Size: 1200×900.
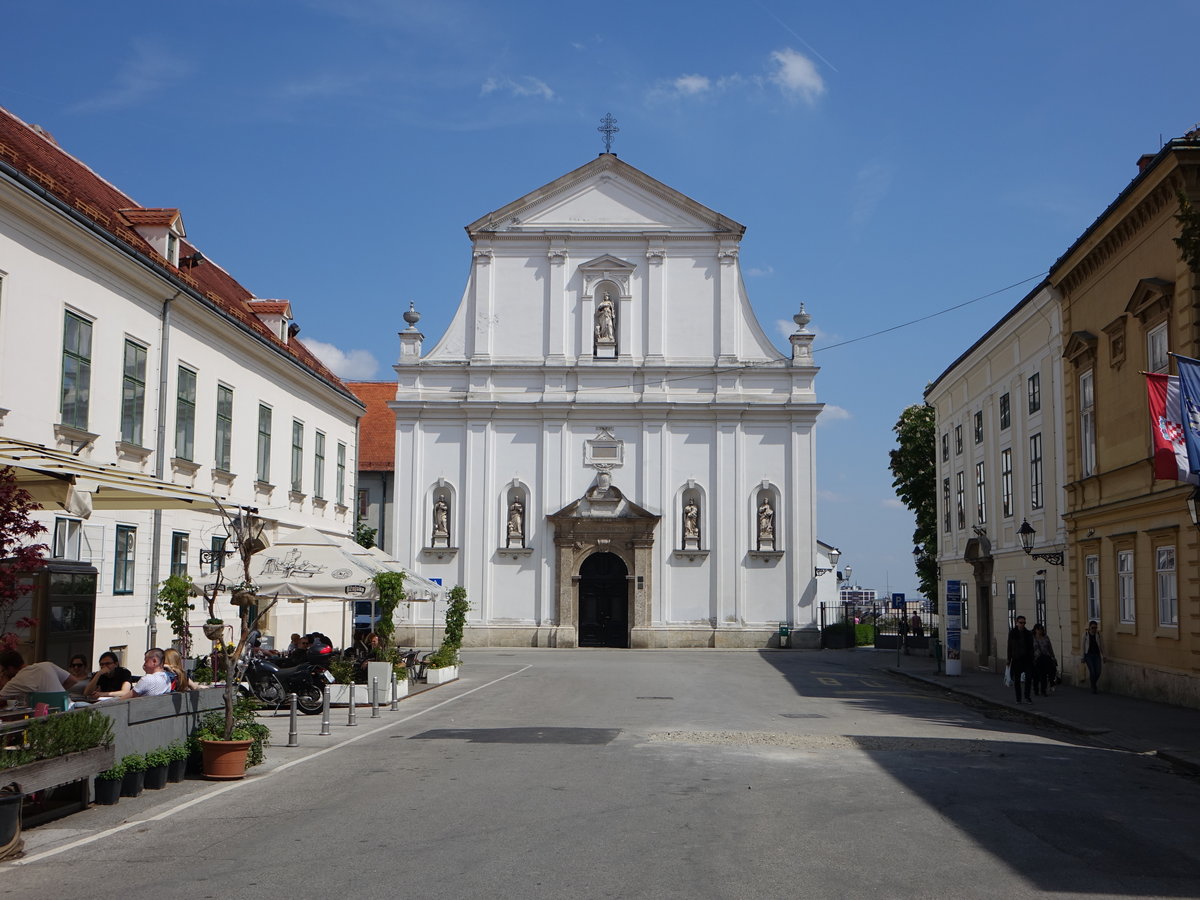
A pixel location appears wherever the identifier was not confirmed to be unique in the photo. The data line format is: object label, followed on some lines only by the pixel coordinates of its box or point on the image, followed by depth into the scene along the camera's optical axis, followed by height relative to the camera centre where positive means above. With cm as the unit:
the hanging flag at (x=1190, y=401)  1458 +225
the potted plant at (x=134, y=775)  1153 -193
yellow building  2139 +310
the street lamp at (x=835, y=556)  9614 +217
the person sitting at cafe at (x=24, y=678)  1278 -113
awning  1159 +93
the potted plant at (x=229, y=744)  1291 -182
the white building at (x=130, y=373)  1989 +415
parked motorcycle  2186 -192
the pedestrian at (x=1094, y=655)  2522 -144
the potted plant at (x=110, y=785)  1120 -196
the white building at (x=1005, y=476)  2977 +312
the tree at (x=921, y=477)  5594 +496
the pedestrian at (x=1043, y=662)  2482 -159
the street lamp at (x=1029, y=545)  2900 +101
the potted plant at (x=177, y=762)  1252 -195
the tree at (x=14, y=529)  1037 +38
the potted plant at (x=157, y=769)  1205 -195
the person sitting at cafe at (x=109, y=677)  1453 -124
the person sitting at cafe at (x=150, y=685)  1353 -124
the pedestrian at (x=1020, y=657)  2406 -144
